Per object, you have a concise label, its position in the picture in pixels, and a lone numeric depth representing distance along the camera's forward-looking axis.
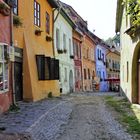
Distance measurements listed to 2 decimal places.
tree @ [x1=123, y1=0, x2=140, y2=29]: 4.40
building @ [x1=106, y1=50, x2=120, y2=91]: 27.89
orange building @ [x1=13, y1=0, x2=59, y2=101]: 8.01
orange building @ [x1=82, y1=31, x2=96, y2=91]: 19.00
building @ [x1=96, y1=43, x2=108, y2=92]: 23.55
